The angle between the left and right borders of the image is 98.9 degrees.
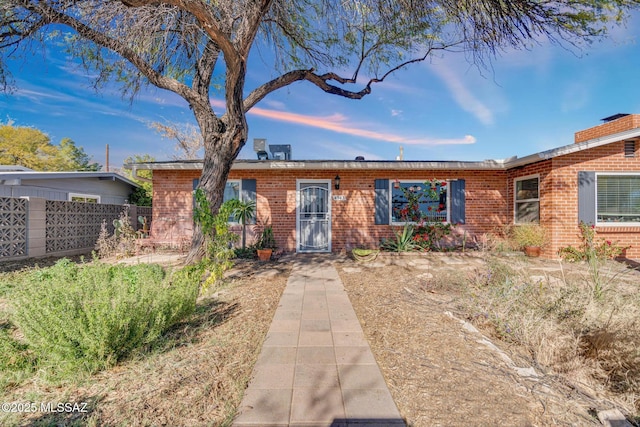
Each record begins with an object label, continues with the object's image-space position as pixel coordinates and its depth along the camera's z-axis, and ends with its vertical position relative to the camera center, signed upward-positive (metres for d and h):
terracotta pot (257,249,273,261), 7.37 -1.07
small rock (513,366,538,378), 2.24 -1.31
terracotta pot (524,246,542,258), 7.60 -1.00
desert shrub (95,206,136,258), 7.68 -0.88
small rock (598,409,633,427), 1.79 -1.35
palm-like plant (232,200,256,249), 7.54 +0.00
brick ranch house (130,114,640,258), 8.43 +0.63
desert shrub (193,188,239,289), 4.19 -0.27
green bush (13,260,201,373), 2.20 -0.89
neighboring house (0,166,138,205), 9.45 +1.15
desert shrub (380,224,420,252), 7.97 -0.83
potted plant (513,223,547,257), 7.54 -0.64
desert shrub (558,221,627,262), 6.98 -0.86
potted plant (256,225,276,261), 7.83 -0.81
